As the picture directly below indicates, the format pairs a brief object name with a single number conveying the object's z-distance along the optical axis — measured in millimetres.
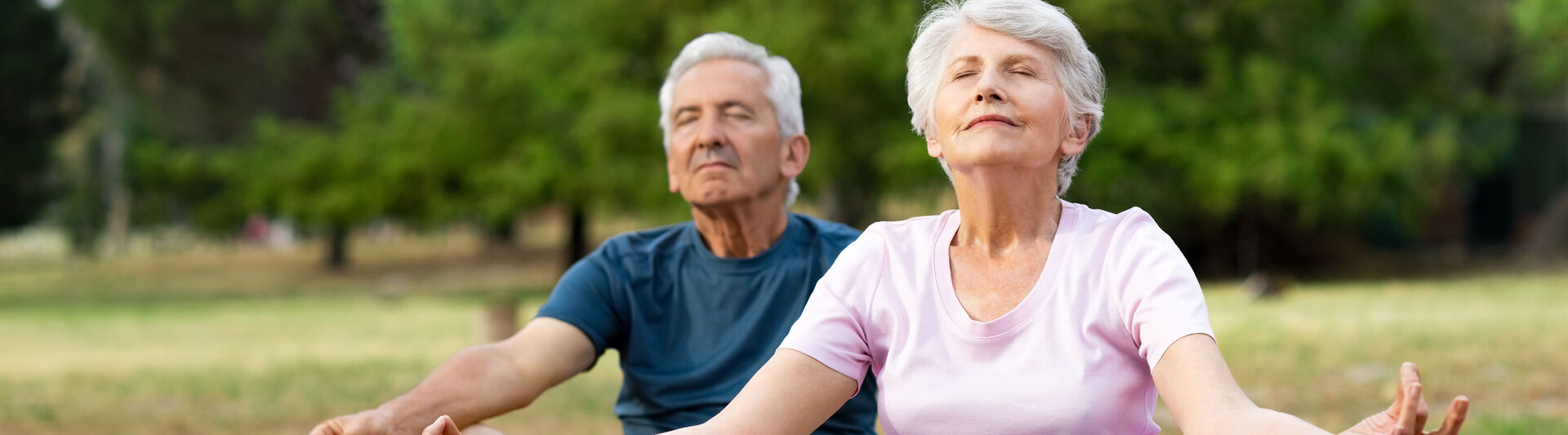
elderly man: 2885
